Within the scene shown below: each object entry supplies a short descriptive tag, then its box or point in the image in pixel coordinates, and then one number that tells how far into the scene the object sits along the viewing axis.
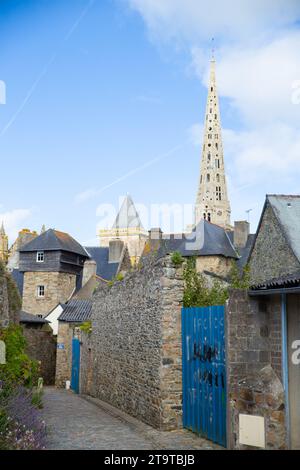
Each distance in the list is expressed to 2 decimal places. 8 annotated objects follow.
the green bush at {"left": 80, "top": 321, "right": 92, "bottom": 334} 18.92
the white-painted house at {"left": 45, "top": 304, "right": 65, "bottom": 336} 29.75
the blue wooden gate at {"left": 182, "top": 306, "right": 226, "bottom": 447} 8.11
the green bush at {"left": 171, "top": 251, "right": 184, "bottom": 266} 10.06
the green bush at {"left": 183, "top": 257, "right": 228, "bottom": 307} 10.84
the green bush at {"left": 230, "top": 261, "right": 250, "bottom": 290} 13.19
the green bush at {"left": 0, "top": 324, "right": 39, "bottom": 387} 10.86
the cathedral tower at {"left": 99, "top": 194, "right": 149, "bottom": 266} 59.94
